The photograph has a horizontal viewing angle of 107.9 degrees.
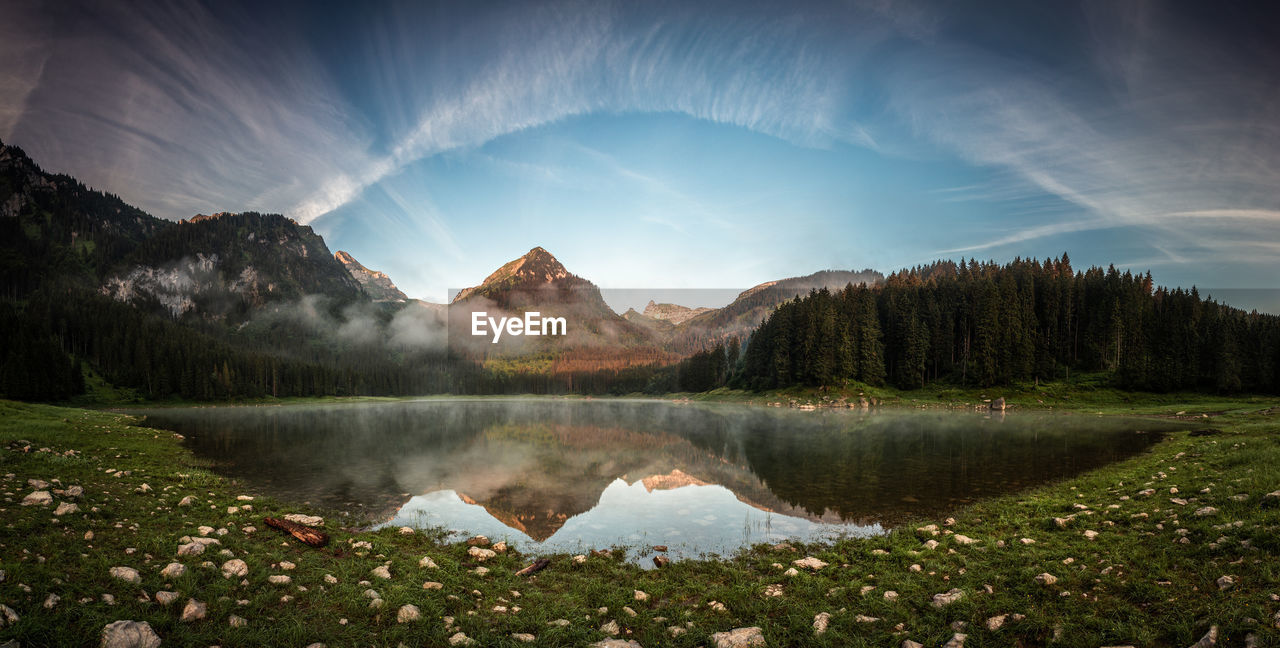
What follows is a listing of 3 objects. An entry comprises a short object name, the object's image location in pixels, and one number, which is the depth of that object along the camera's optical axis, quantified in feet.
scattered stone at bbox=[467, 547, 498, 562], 36.52
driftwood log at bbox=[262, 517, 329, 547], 35.22
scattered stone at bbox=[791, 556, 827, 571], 34.11
